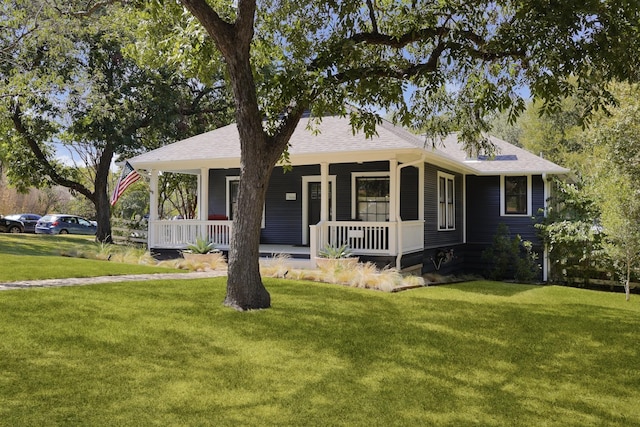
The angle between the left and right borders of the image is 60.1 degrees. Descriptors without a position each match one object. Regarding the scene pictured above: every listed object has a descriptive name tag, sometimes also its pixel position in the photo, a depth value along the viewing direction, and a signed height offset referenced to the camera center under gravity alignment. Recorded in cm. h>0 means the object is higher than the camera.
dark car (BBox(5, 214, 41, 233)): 3547 +0
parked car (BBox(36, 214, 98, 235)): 3347 -30
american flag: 1727 +126
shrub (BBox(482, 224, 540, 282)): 1678 -121
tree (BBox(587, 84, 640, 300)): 1272 +96
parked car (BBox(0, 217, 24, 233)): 3202 -34
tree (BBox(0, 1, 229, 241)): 1798 +417
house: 1352 +72
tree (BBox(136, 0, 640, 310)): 705 +239
